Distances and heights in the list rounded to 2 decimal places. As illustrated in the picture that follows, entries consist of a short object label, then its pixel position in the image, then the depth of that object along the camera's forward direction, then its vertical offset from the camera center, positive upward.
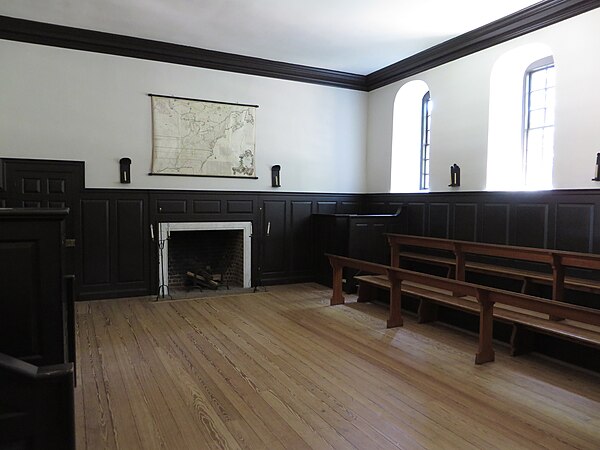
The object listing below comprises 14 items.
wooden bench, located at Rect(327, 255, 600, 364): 3.15 -0.87
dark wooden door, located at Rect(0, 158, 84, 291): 5.09 +0.17
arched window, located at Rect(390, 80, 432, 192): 6.62 +1.00
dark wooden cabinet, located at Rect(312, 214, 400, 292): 6.05 -0.41
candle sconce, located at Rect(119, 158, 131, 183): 5.62 +0.43
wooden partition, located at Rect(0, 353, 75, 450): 1.68 -0.77
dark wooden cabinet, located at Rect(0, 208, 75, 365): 1.96 -0.36
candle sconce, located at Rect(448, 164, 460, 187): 5.63 +0.40
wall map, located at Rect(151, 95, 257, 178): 5.85 +0.88
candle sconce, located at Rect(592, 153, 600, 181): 4.11 +0.36
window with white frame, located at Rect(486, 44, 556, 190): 5.02 +0.98
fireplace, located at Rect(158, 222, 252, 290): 6.14 -0.67
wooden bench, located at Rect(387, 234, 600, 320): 3.75 -0.55
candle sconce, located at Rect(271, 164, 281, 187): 6.55 +0.43
